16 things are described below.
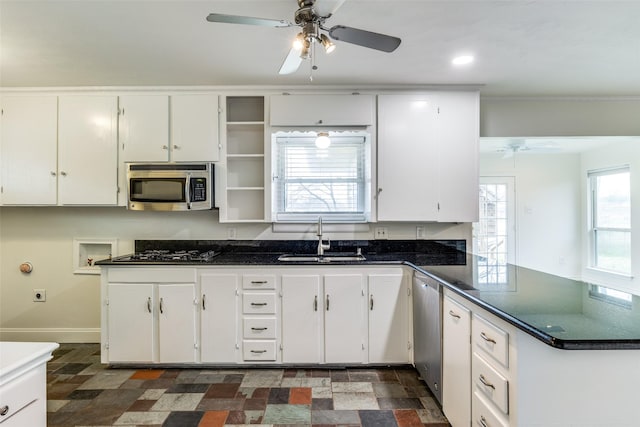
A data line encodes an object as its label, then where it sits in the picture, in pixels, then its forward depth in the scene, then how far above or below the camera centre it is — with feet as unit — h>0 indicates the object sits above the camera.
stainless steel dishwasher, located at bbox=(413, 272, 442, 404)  6.85 -2.63
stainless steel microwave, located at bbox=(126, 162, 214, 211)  9.42 +0.93
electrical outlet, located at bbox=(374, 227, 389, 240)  10.72 -0.52
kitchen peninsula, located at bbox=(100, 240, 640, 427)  3.84 -1.95
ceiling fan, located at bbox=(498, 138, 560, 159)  11.88 +2.89
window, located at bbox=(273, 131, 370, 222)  10.96 +1.28
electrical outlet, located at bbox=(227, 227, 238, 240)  10.75 -0.55
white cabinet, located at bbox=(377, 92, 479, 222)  9.86 +1.99
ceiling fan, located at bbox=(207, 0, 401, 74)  5.10 +2.98
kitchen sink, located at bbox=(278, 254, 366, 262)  9.17 -1.22
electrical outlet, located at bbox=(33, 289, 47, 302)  10.77 -2.60
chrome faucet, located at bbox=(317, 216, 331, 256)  10.16 -0.85
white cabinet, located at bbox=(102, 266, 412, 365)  8.73 -2.76
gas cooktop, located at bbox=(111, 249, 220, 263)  8.89 -1.14
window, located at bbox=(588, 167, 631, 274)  14.92 -0.11
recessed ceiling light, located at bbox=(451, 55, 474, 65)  8.04 +4.03
